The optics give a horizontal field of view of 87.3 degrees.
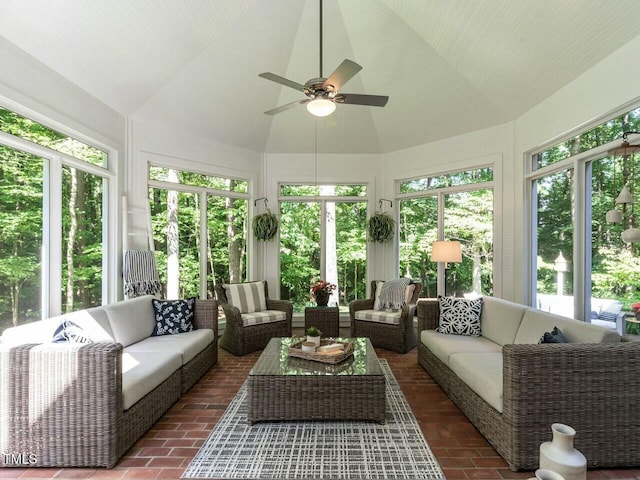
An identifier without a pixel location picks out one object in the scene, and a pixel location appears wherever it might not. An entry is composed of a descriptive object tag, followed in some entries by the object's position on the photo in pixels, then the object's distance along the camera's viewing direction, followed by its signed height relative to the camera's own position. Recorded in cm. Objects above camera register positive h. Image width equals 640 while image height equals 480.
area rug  197 -134
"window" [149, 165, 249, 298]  466 +22
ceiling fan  262 +128
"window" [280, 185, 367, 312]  585 +3
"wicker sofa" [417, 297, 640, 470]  197 -92
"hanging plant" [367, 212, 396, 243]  545 +27
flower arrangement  489 -65
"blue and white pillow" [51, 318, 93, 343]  223 -61
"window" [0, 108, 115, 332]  269 +21
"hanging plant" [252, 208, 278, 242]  542 +29
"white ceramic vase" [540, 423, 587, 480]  113 -78
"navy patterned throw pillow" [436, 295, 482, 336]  354 -78
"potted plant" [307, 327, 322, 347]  305 -84
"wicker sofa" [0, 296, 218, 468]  199 -95
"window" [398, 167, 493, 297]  481 +26
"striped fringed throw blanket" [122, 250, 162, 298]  397 -35
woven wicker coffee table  247 -112
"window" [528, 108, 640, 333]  285 +16
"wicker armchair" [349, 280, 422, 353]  426 -113
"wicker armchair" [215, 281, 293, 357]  416 -110
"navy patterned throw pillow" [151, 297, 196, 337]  356 -78
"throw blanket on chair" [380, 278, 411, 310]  466 -71
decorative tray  273 -93
